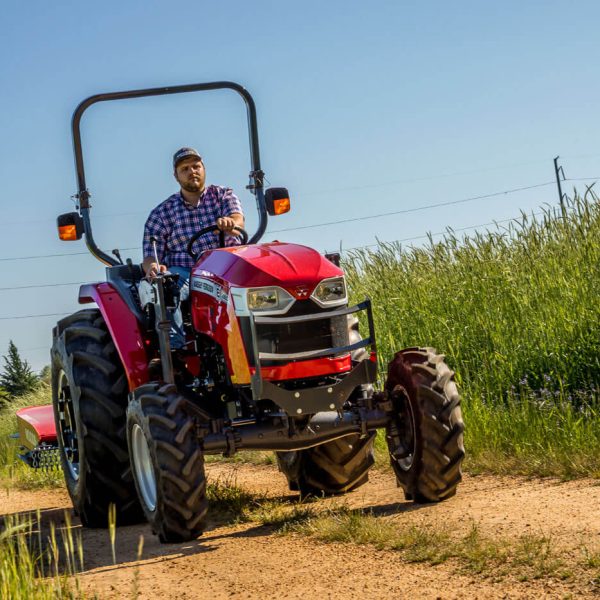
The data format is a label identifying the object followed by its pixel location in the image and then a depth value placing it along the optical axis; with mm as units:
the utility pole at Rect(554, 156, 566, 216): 49894
